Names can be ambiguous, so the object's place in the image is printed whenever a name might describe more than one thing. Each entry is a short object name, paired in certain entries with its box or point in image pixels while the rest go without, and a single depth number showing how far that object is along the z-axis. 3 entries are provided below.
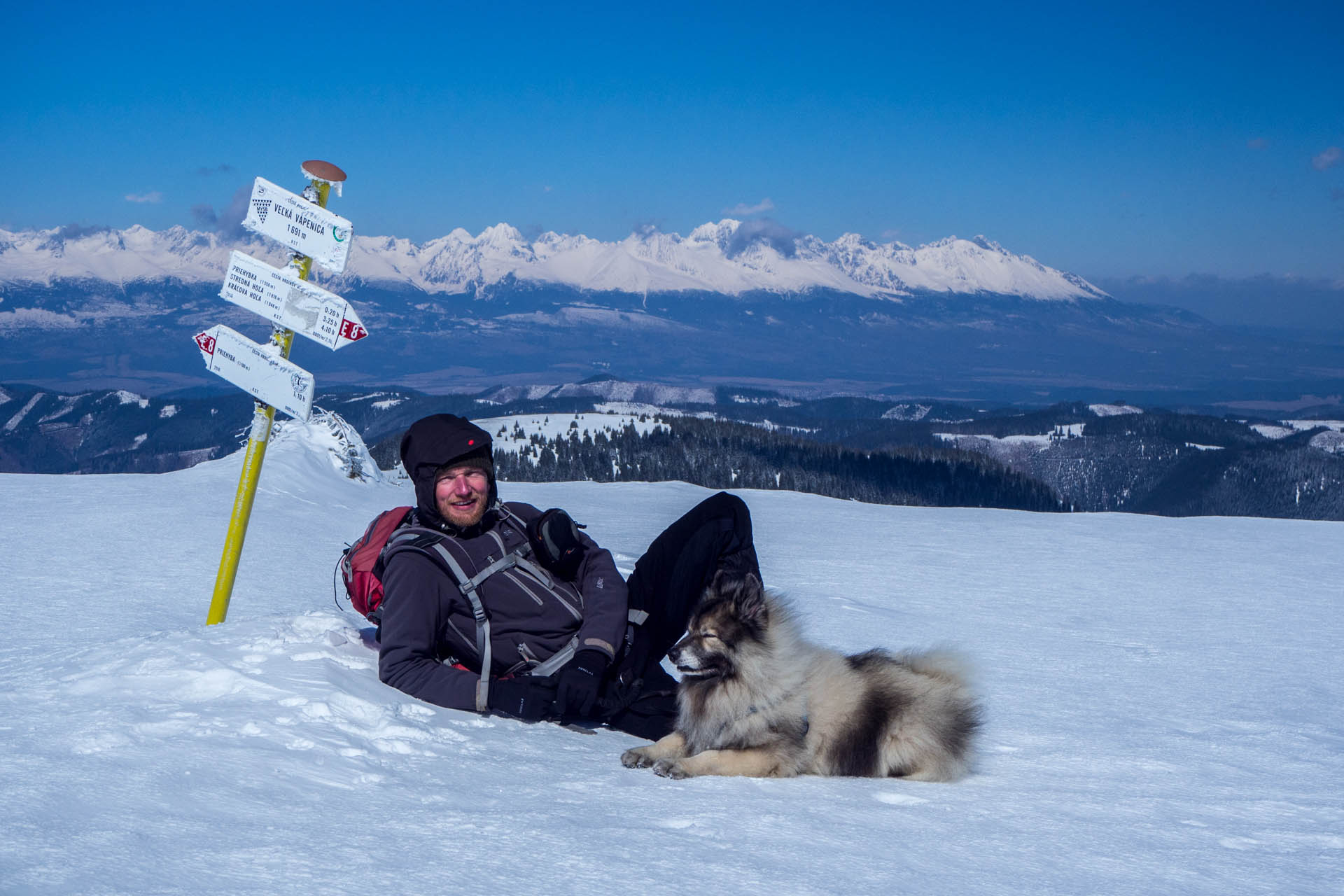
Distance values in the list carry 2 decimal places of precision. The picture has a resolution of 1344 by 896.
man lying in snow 4.27
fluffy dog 3.98
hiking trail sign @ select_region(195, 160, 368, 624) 5.70
